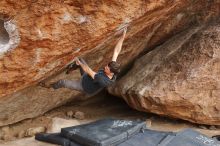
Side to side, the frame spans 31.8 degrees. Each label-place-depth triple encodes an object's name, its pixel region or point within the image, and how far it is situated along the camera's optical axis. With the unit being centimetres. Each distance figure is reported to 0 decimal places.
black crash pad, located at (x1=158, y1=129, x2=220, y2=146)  568
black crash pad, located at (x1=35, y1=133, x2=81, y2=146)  578
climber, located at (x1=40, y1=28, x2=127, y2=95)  559
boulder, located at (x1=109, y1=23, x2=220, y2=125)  753
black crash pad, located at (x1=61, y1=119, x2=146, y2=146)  547
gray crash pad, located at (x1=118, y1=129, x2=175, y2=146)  564
